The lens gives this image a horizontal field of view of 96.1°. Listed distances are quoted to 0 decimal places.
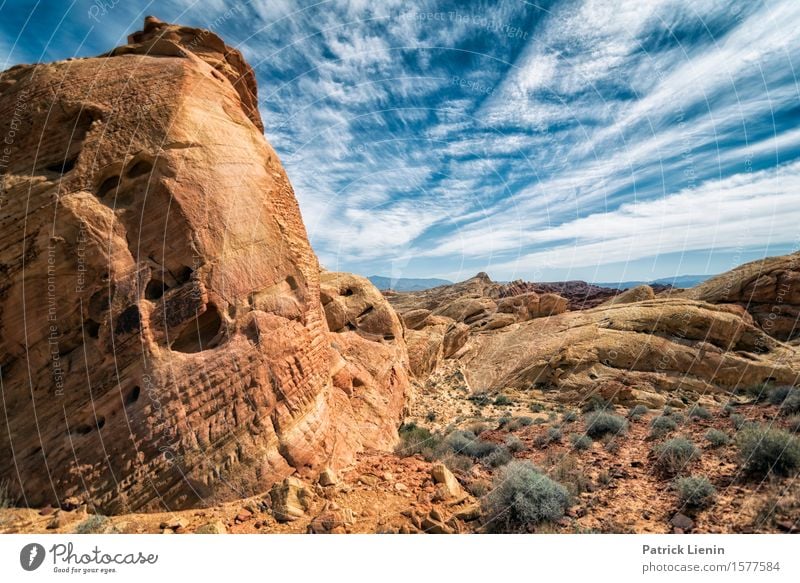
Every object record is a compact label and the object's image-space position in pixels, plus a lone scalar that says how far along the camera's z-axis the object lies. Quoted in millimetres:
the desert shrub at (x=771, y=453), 6812
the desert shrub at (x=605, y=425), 12250
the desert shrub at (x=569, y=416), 16050
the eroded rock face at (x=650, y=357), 21359
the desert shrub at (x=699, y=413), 12442
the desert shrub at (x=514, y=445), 11656
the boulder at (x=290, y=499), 6906
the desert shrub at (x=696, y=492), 6600
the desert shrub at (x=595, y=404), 18141
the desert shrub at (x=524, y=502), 6586
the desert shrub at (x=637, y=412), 14367
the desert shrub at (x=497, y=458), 10258
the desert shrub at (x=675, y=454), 8352
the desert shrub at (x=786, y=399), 10930
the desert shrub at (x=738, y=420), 10344
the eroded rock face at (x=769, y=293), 27156
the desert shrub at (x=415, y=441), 11320
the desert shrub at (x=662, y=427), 11241
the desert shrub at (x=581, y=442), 11230
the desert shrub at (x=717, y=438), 9051
